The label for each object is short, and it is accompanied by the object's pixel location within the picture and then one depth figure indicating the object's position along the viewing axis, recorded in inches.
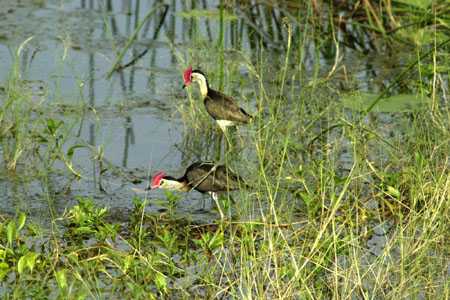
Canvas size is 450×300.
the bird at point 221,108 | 641.0
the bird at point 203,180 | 552.4
